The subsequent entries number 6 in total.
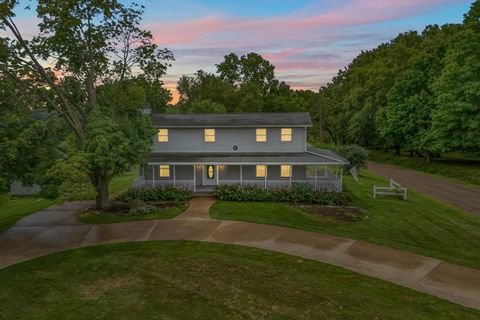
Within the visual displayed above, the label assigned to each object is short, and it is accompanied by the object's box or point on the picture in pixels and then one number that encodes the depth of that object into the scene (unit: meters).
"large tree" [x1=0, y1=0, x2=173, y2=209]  17.28
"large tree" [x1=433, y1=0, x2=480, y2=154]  33.53
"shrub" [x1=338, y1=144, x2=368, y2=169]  33.25
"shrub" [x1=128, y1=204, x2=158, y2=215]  19.11
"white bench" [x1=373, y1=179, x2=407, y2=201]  23.67
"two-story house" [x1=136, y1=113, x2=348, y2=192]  25.42
